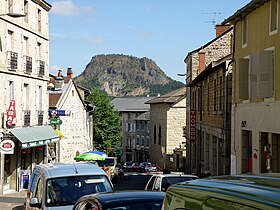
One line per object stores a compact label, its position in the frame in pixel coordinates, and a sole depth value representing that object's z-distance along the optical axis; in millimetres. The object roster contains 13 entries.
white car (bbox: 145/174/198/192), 15211
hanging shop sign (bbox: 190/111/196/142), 42750
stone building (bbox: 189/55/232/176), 26703
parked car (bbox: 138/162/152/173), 61219
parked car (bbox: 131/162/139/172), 66125
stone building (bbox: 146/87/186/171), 65500
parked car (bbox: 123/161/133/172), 67275
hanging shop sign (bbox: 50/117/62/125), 35688
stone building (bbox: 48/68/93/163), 40594
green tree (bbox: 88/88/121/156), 71000
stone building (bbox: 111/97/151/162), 91500
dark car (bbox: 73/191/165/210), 6758
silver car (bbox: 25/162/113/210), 10375
